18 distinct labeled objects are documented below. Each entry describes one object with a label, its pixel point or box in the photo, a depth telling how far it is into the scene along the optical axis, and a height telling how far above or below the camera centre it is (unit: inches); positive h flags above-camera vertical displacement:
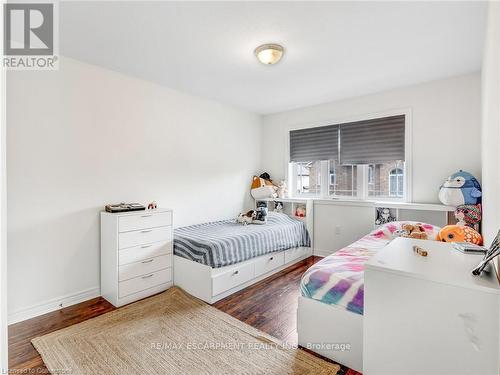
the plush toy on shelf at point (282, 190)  175.0 -2.3
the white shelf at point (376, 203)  117.1 -8.5
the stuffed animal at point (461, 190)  103.9 -0.9
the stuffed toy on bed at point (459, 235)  86.0 -16.0
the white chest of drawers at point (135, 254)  98.4 -27.7
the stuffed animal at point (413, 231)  96.7 -17.4
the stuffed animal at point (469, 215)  102.1 -10.8
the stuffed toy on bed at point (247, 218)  148.0 -18.2
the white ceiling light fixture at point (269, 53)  89.8 +47.4
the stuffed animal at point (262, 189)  174.7 -1.6
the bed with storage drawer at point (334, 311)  65.8 -33.5
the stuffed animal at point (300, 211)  164.9 -15.6
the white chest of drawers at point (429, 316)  42.3 -23.1
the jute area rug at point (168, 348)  66.2 -46.3
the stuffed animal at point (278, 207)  175.2 -13.8
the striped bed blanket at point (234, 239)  104.2 -24.3
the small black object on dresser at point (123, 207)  102.8 -8.8
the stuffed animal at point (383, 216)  135.7 -15.3
